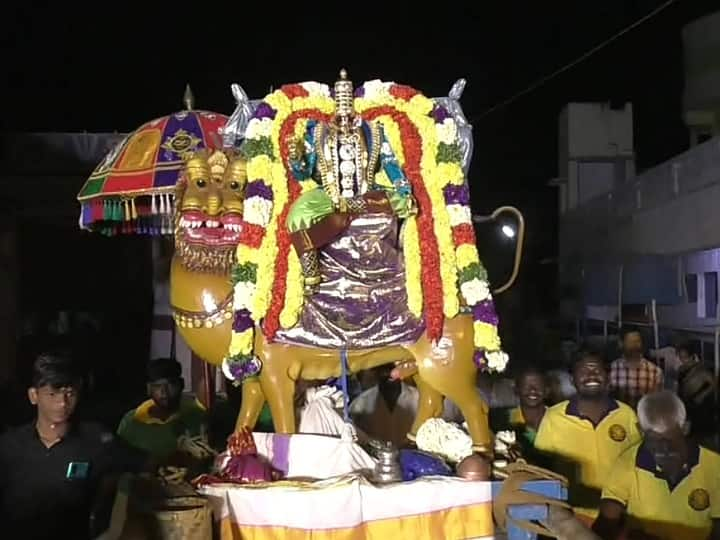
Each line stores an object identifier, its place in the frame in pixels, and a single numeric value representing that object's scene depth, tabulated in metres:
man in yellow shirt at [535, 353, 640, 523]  4.67
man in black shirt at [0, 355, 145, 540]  3.30
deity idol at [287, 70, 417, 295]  4.01
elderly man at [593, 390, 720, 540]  3.98
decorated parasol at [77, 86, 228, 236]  4.62
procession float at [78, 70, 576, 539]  3.93
